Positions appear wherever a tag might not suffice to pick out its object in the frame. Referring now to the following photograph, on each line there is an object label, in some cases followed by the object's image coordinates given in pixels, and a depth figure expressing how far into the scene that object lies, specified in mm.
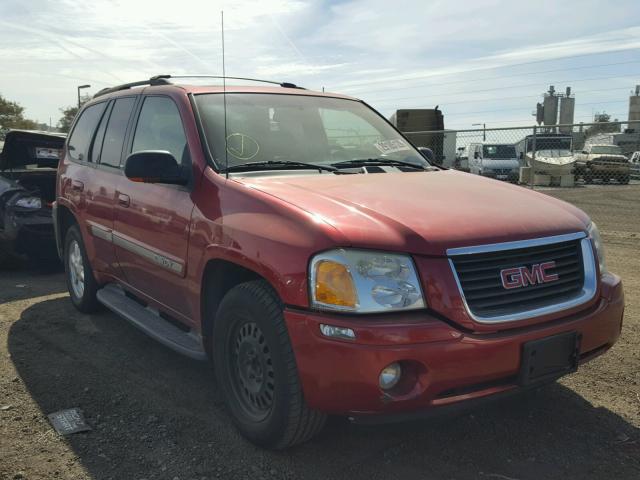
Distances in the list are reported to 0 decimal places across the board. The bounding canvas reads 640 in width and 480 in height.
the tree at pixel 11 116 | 58625
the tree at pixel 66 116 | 62712
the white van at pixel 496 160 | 21833
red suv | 2494
